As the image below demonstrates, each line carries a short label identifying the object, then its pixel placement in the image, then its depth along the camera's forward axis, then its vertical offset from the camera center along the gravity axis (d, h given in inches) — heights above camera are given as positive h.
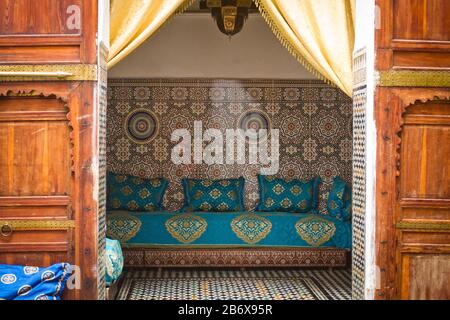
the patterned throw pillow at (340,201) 287.0 -21.6
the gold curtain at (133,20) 174.7 +34.5
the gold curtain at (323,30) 178.2 +32.9
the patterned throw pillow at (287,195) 302.8 -20.1
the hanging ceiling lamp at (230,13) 254.8 +54.5
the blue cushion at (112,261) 192.9 -33.5
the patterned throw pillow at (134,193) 297.0 -19.4
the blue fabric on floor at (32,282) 149.3 -30.6
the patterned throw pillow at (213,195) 301.6 -20.2
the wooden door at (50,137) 162.4 +3.0
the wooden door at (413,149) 165.2 +1.0
